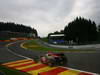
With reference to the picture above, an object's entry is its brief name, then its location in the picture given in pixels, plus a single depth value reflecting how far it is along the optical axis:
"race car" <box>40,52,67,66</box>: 10.77
